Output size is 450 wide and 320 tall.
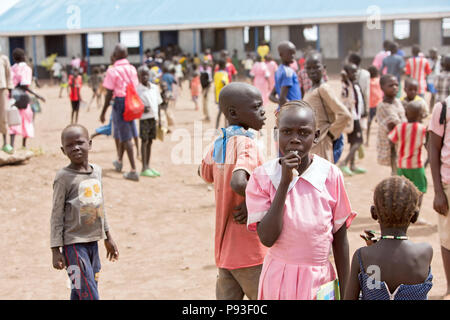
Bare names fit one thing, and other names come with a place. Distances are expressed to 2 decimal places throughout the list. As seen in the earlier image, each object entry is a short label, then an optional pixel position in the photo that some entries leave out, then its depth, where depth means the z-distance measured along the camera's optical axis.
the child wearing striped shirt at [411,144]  6.55
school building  20.44
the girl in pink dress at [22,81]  10.27
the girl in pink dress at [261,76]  13.53
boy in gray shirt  3.61
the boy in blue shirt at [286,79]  7.07
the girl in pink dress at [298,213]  2.53
